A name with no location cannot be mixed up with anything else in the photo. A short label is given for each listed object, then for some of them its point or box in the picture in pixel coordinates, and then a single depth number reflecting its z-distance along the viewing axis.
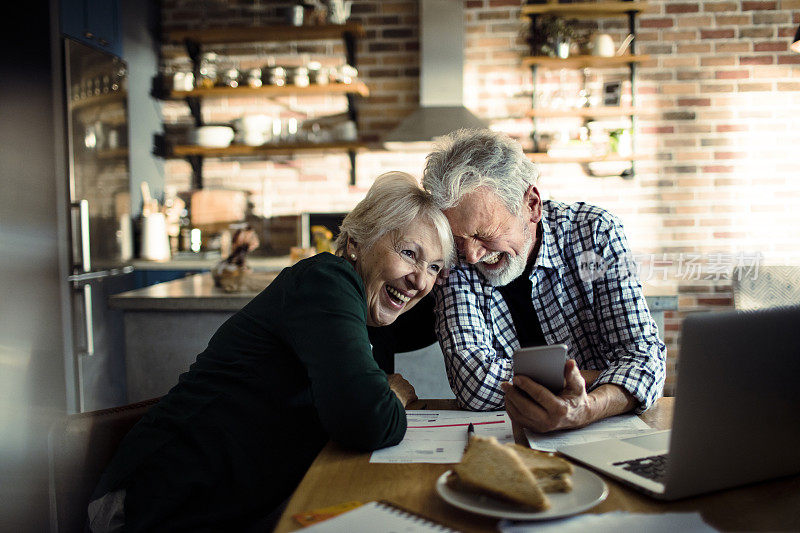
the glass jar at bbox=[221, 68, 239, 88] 4.40
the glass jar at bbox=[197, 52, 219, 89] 4.43
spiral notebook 0.79
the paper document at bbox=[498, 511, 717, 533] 0.78
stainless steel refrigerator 3.39
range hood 4.27
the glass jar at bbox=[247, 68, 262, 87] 4.37
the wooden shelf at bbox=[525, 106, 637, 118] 4.16
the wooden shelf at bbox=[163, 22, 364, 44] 4.25
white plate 0.79
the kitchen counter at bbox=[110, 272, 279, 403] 2.54
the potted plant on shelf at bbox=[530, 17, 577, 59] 4.12
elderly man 1.53
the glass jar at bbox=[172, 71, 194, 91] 4.45
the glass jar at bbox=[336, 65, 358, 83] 4.24
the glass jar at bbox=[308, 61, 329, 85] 4.29
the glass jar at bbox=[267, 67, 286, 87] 4.34
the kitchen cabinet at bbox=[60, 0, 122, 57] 3.41
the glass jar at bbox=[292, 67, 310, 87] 4.29
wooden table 0.81
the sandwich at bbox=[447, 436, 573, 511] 0.80
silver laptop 0.80
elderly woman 1.12
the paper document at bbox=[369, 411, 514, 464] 1.08
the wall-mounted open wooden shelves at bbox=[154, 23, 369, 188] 4.27
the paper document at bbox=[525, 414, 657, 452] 1.12
